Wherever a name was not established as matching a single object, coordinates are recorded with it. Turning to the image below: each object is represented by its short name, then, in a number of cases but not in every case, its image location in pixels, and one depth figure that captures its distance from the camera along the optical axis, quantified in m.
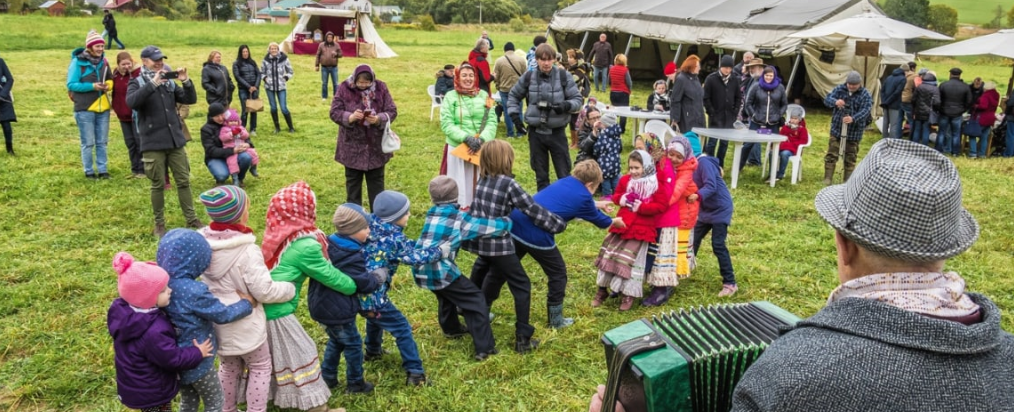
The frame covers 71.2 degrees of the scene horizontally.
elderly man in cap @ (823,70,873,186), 10.15
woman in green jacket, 7.28
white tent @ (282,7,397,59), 27.92
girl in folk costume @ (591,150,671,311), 5.77
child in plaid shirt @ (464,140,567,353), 4.98
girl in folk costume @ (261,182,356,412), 4.05
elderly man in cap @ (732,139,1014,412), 1.47
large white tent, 17.06
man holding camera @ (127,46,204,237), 7.05
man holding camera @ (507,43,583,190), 7.76
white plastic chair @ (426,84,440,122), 14.45
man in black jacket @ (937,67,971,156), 13.00
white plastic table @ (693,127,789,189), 9.85
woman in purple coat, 7.09
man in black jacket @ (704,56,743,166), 10.84
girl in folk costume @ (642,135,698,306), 5.87
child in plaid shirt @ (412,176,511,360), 4.79
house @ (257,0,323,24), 70.46
